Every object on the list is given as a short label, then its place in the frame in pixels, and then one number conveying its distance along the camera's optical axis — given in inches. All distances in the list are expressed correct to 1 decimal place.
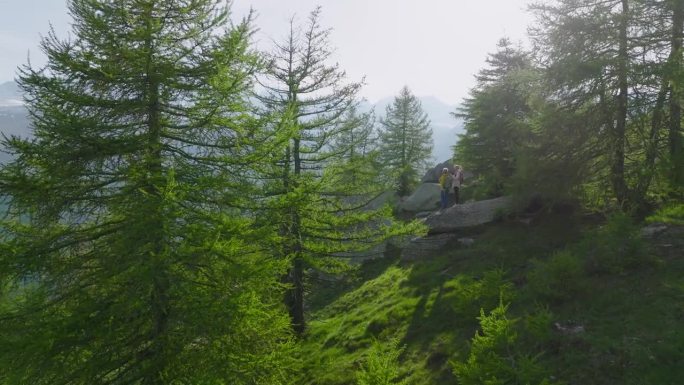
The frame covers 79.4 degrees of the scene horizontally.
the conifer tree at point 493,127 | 871.1
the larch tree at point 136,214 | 266.5
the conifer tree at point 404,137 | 1544.0
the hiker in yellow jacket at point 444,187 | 853.2
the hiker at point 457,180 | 829.9
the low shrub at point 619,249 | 373.1
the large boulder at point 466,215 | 668.7
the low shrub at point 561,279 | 370.9
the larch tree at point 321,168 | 534.9
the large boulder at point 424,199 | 1131.9
